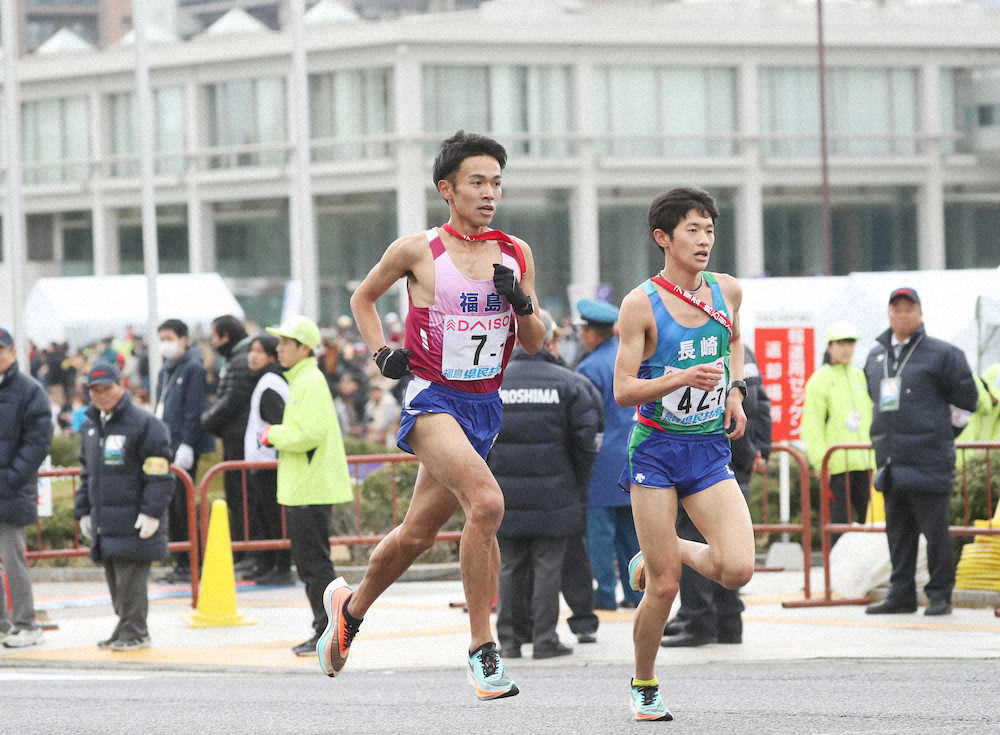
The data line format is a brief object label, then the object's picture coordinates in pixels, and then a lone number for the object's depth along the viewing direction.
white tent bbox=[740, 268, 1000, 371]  25.20
